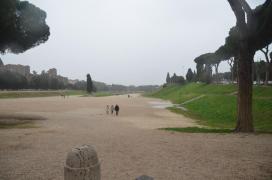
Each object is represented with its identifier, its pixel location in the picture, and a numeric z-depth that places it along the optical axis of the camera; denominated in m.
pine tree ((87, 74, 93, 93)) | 117.93
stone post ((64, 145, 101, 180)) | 2.99
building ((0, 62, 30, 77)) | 183.75
